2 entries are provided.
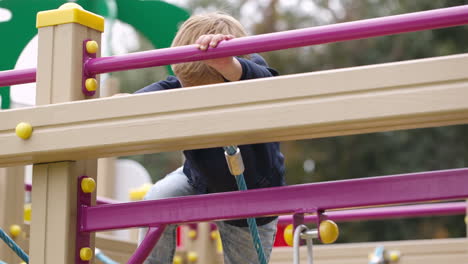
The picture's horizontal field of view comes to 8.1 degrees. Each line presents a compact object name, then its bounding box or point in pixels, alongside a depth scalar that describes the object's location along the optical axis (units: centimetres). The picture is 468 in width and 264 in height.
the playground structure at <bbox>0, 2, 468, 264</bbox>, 546
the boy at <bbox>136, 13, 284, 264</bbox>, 583
